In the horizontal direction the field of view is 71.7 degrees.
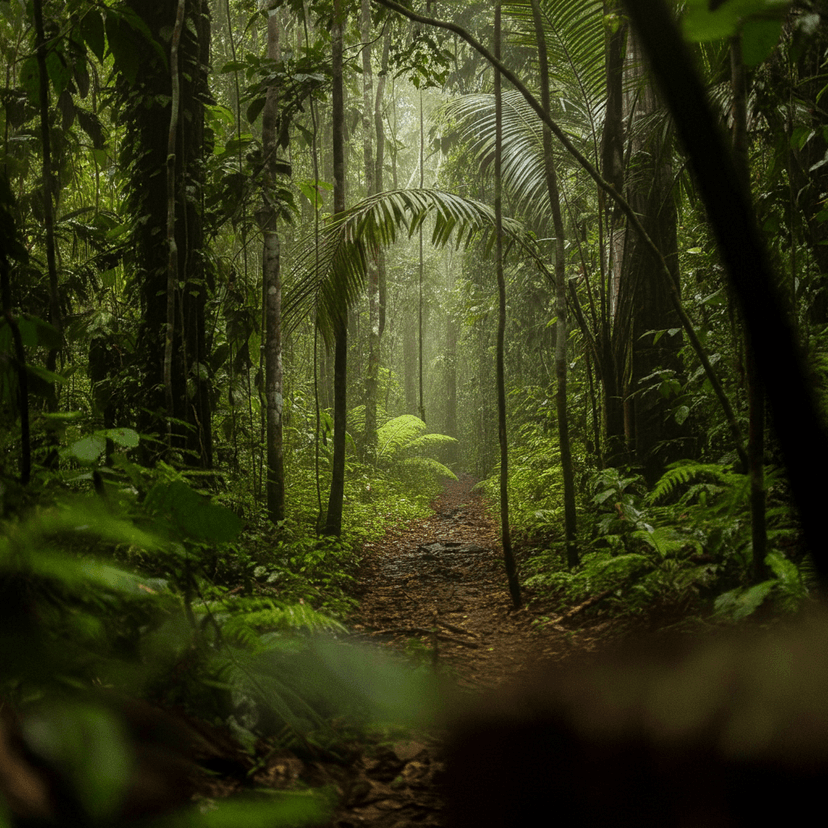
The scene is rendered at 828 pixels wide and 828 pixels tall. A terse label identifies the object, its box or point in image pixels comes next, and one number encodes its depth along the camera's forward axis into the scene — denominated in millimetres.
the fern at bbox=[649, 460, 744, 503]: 3033
